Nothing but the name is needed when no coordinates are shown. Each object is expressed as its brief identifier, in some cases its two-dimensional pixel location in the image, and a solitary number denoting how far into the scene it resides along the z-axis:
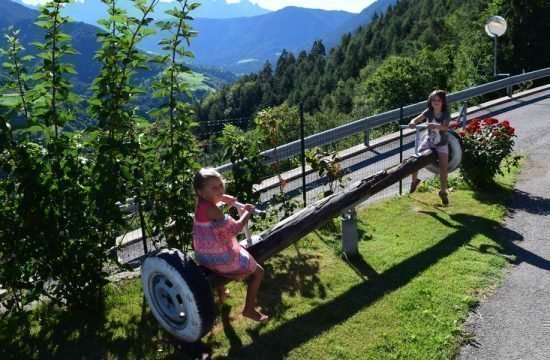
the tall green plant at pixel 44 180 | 4.44
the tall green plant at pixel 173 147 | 4.82
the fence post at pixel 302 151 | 7.59
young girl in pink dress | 4.34
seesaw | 4.14
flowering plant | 8.16
